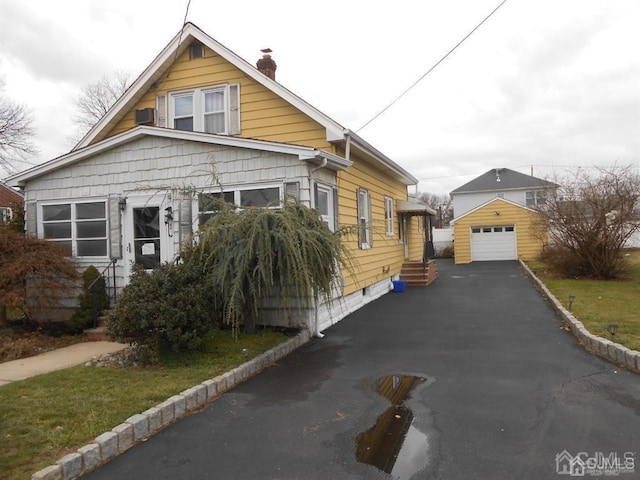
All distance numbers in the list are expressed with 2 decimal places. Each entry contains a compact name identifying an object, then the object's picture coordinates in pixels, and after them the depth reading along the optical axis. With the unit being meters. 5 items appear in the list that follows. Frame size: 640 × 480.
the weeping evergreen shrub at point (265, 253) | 6.80
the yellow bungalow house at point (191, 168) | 8.97
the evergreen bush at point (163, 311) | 6.29
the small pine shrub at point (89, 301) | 9.12
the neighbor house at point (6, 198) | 30.92
